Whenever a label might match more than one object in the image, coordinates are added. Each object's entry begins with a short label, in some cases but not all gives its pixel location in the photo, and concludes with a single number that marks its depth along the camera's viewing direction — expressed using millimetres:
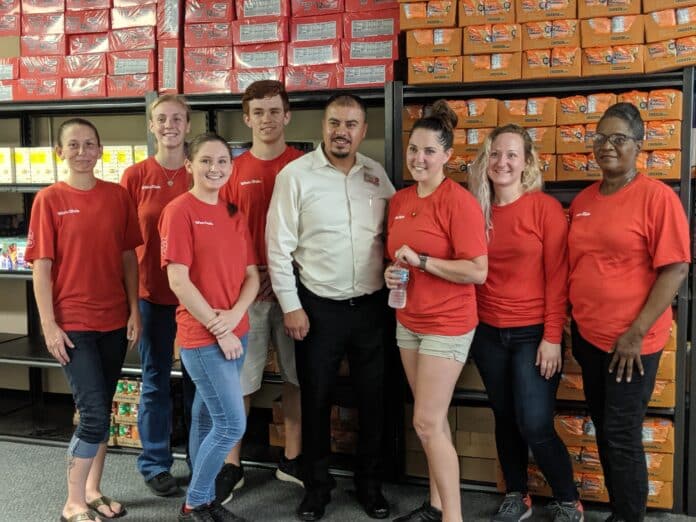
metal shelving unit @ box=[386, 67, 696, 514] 2807
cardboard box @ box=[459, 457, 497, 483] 3129
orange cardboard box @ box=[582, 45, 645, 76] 2809
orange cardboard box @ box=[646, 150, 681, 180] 2811
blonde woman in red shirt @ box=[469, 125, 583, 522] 2502
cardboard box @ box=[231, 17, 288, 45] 3268
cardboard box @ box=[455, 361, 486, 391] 3119
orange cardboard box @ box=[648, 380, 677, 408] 2850
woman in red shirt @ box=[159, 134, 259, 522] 2389
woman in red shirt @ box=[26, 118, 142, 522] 2572
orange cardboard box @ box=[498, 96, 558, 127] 2936
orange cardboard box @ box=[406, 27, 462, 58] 2992
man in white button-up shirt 2672
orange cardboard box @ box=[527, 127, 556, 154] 2938
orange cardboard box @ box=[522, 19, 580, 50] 2861
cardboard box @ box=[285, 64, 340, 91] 3197
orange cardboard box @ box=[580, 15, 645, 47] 2799
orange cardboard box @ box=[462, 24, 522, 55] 2926
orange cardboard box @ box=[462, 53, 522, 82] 2943
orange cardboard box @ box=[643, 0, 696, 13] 2725
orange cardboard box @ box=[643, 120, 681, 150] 2801
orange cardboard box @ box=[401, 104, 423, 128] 3062
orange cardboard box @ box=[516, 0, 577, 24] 2865
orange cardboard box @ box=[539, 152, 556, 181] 2938
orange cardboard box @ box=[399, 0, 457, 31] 2969
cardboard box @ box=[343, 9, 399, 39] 3131
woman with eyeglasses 2287
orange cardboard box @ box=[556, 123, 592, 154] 2904
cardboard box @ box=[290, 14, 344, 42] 3199
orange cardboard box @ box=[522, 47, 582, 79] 2867
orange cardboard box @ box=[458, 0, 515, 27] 2932
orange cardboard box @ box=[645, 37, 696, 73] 2742
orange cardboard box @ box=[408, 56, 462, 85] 2996
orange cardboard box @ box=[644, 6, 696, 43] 2729
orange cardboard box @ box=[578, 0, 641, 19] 2795
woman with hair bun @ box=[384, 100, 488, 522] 2365
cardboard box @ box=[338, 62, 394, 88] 3125
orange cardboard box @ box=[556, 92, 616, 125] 2885
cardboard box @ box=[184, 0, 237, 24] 3350
